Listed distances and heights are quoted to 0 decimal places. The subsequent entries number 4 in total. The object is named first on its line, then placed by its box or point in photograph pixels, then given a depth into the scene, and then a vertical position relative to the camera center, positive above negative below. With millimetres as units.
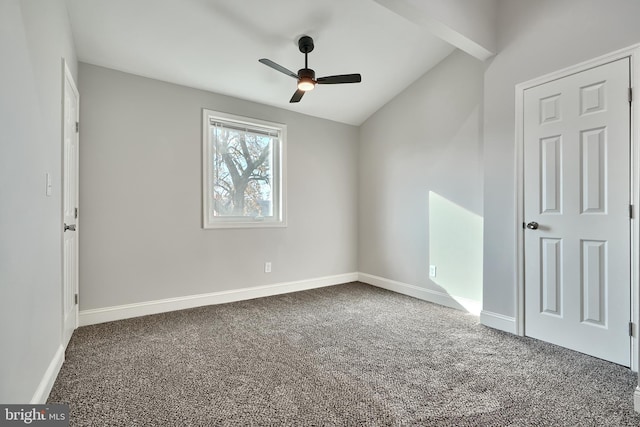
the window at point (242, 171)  3590 +498
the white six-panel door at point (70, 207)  2278 +54
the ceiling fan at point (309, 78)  2775 +1168
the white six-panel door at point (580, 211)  2178 +5
